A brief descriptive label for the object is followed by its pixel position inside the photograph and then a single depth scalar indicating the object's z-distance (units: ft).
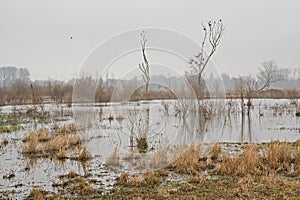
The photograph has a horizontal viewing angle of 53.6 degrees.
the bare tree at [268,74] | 90.39
